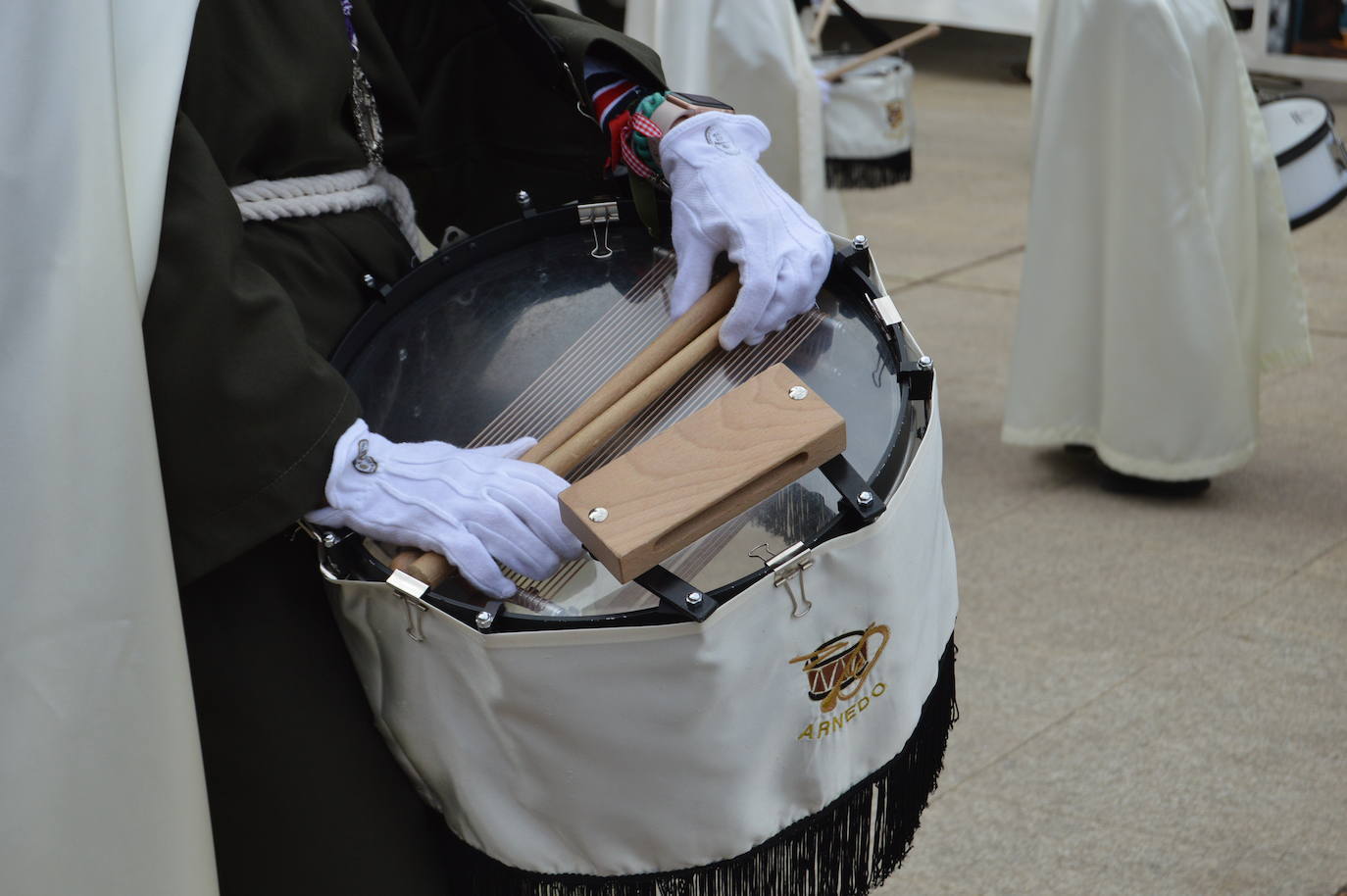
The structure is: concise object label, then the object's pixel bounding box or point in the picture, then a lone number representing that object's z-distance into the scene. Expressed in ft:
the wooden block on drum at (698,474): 7.54
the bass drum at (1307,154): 14.67
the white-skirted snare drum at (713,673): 7.63
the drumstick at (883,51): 19.19
